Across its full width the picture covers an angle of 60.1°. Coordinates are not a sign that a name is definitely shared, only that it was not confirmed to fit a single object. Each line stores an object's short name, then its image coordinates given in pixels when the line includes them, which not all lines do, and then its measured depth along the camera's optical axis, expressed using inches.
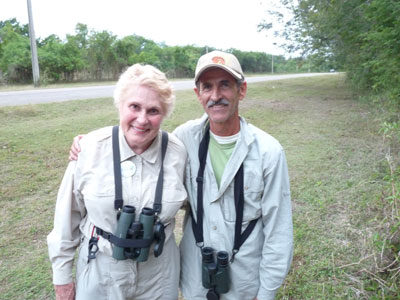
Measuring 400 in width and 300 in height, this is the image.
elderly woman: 70.9
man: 74.7
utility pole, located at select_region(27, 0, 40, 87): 701.9
